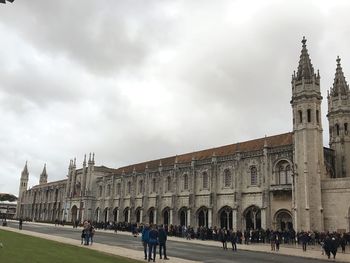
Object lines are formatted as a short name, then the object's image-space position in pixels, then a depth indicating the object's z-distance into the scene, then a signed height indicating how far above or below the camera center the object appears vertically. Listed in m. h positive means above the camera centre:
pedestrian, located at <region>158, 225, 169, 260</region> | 19.41 -1.27
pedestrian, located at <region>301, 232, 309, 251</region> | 29.10 -1.57
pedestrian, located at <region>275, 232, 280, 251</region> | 28.74 -1.69
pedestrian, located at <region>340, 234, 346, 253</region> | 29.18 -1.72
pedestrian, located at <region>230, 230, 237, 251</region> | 28.28 -1.64
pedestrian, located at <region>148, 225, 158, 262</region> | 18.08 -1.17
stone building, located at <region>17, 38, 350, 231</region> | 38.19 +4.45
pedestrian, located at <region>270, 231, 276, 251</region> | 28.60 -1.76
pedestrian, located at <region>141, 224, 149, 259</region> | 18.89 -1.01
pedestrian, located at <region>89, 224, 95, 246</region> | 27.03 -1.32
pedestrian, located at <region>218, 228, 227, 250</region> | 29.66 -1.62
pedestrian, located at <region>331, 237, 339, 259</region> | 23.98 -1.61
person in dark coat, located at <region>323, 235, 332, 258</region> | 24.14 -1.62
